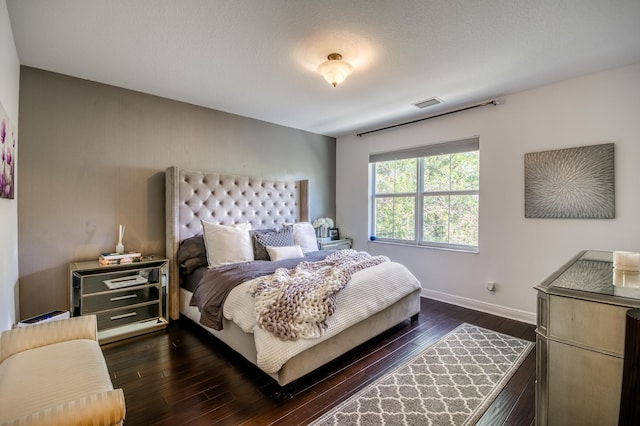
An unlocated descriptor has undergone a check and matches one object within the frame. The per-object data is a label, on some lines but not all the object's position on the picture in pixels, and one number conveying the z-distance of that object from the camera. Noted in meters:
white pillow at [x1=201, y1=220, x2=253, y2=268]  3.08
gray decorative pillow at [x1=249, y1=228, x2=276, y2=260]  3.32
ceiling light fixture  2.37
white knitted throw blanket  1.96
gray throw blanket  2.41
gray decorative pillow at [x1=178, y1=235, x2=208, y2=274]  3.12
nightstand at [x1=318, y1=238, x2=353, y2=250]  4.58
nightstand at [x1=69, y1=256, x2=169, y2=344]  2.59
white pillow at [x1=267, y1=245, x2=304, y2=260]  3.25
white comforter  1.92
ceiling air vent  3.45
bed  2.04
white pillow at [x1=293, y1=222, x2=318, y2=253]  3.81
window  3.79
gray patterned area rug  1.79
